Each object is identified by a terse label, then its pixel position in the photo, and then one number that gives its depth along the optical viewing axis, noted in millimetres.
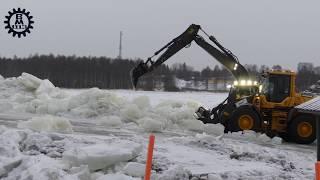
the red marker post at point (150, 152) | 8797
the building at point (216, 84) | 121612
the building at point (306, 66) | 111325
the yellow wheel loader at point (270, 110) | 20141
